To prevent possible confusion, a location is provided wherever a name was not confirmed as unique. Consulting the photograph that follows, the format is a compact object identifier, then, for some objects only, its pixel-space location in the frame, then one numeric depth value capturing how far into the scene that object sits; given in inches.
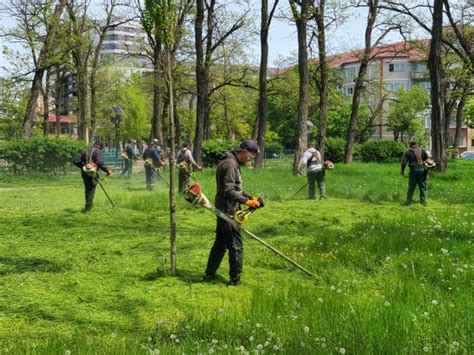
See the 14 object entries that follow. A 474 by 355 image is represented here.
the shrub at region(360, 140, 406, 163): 1510.8
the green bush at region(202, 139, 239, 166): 1224.8
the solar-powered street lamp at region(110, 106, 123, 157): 1284.4
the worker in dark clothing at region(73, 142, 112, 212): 522.0
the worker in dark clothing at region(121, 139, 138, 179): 975.6
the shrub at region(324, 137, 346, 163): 1519.4
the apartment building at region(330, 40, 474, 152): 3301.9
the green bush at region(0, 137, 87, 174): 999.6
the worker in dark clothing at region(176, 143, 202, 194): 659.4
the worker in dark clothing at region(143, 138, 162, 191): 784.9
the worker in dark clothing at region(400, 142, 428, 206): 571.5
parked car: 2272.0
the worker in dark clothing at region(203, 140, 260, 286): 267.9
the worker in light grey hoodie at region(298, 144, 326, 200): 637.7
